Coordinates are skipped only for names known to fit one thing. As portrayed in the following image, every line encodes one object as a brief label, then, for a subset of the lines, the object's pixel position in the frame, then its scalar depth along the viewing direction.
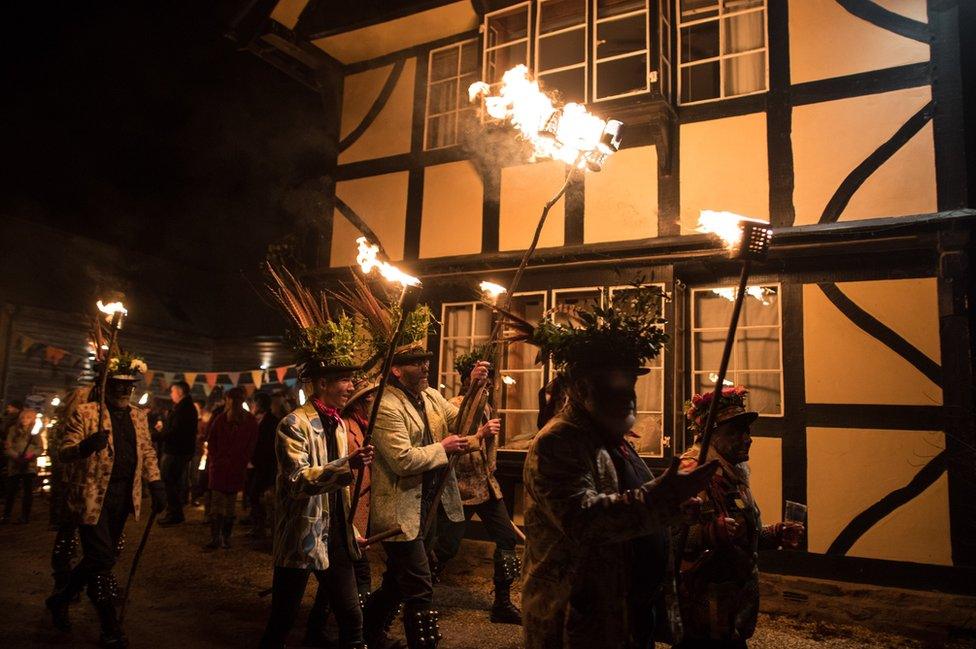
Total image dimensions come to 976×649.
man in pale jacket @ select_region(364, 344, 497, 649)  4.52
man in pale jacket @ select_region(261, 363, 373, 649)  4.07
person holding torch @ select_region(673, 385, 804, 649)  3.70
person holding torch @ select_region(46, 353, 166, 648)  5.31
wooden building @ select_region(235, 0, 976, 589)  6.61
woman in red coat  9.40
